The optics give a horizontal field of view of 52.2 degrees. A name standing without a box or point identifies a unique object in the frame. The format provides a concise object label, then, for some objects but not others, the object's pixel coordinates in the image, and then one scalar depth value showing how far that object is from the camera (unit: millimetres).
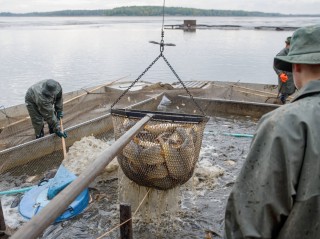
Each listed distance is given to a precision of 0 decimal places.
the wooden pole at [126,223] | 3303
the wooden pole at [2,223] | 3744
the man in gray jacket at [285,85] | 8241
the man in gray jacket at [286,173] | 1115
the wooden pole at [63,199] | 1148
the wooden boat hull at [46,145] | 5430
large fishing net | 3414
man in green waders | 6062
